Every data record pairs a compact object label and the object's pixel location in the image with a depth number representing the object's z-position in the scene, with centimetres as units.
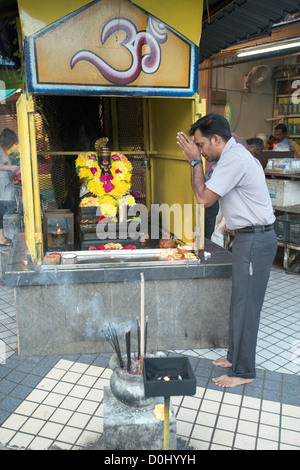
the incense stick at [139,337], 292
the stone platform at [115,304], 407
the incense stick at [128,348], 283
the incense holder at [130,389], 280
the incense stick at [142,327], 277
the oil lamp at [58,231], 489
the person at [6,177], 701
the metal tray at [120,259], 421
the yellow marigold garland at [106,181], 514
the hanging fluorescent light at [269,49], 714
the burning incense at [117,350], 298
